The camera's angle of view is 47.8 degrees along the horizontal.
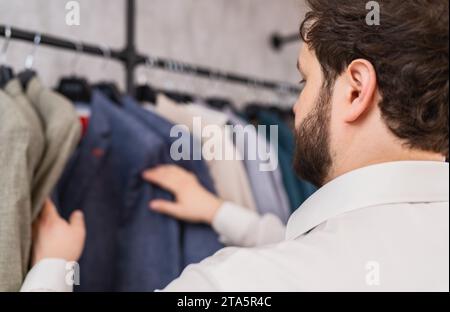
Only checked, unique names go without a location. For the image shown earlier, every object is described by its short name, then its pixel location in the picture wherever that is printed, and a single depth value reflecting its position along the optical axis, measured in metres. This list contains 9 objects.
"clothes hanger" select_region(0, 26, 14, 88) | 0.72
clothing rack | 0.79
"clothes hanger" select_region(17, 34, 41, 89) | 0.77
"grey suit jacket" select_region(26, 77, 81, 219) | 0.66
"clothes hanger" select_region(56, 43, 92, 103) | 0.90
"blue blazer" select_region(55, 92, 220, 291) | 0.77
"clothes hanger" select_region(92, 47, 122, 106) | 0.93
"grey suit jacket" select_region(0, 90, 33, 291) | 0.58
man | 0.41
